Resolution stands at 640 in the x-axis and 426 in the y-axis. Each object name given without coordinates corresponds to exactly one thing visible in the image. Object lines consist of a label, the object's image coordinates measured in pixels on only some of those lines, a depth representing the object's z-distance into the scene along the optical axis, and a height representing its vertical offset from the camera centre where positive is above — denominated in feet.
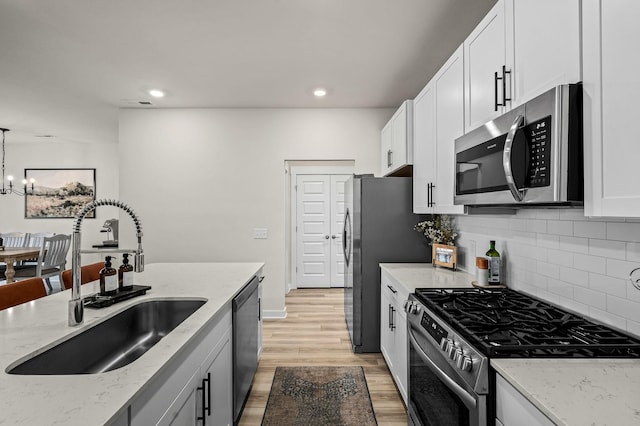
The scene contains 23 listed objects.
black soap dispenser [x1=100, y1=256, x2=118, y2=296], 5.29 -1.05
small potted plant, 8.66 -0.61
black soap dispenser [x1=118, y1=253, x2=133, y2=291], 5.77 -1.07
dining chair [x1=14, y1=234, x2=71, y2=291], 15.69 -2.25
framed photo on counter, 8.57 -1.07
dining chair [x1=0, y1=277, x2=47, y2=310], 6.00 -1.46
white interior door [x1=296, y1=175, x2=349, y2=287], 19.10 -0.89
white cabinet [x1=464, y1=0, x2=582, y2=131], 3.70 +2.18
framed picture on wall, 20.12 +1.26
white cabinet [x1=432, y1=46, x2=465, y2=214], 6.70 +1.93
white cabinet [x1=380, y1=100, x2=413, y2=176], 9.98 +2.44
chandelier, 19.08 +1.49
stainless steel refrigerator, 10.18 -0.74
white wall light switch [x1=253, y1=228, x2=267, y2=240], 13.89 -0.77
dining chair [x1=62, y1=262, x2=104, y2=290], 7.22 -1.39
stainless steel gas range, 3.52 -1.45
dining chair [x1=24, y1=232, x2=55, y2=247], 18.97 -1.48
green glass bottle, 6.69 -1.04
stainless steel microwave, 3.58 +0.77
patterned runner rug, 7.07 -4.31
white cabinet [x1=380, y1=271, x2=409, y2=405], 7.22 -2.81
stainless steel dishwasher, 6.23 -2.69
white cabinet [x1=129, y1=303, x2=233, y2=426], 3.18 -2.05
